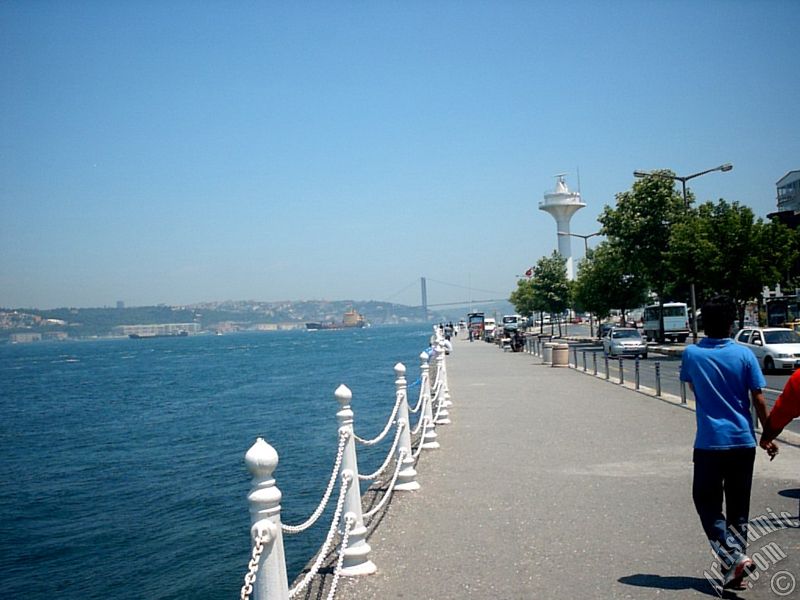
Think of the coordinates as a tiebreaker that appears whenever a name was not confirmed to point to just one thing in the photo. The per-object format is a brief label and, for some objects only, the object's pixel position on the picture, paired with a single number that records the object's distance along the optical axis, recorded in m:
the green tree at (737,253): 33.22
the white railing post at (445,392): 18.48
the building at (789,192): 83.35
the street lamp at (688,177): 34.41
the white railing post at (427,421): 12.66
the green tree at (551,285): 75.44
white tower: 134.38
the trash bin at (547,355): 34.62
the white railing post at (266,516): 3.90
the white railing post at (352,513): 6.26
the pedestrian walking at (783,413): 5.78
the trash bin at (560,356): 32.03
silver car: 36.53
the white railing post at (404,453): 9.30
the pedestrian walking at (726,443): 5.46
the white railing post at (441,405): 15.82
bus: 51.19
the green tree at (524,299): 81.71
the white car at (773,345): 24.61
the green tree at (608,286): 55.06
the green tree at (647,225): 42.56
